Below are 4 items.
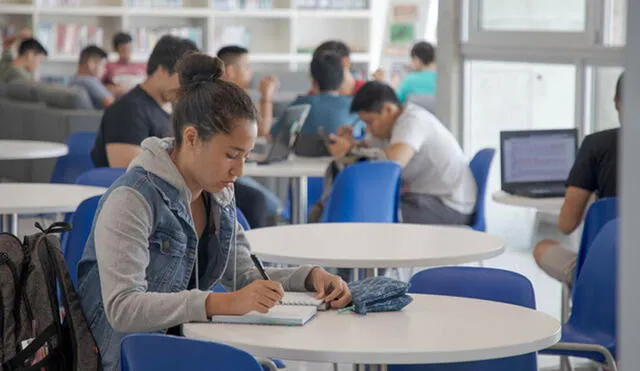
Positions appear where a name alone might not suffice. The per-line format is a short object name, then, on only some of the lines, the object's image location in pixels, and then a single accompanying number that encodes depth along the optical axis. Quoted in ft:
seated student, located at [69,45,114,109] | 33.86
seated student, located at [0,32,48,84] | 36.14
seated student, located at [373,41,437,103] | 33.96
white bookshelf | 40.24
